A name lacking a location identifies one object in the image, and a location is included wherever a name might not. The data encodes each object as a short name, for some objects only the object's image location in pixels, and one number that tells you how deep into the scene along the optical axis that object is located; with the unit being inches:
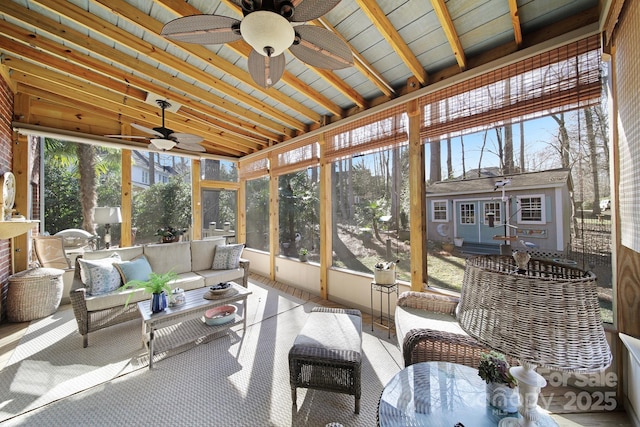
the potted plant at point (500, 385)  43.3
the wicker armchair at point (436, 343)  64.9
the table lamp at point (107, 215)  151.5
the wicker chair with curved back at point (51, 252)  139.2
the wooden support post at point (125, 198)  176.7
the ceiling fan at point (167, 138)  126.5
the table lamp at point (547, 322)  28.8
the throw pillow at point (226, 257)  158.3
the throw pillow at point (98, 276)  108.7
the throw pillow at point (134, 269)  119.5
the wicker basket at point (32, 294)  118.8
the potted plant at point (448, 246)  106.1
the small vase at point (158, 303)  91.5
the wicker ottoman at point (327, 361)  66.2
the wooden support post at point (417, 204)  111.8
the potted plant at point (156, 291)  91.4
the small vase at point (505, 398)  43.2
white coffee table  87.4
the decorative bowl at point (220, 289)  107.5
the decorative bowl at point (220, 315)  102.7
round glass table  42.4
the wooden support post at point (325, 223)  155.3
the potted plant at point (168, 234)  175.0
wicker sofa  100.0
